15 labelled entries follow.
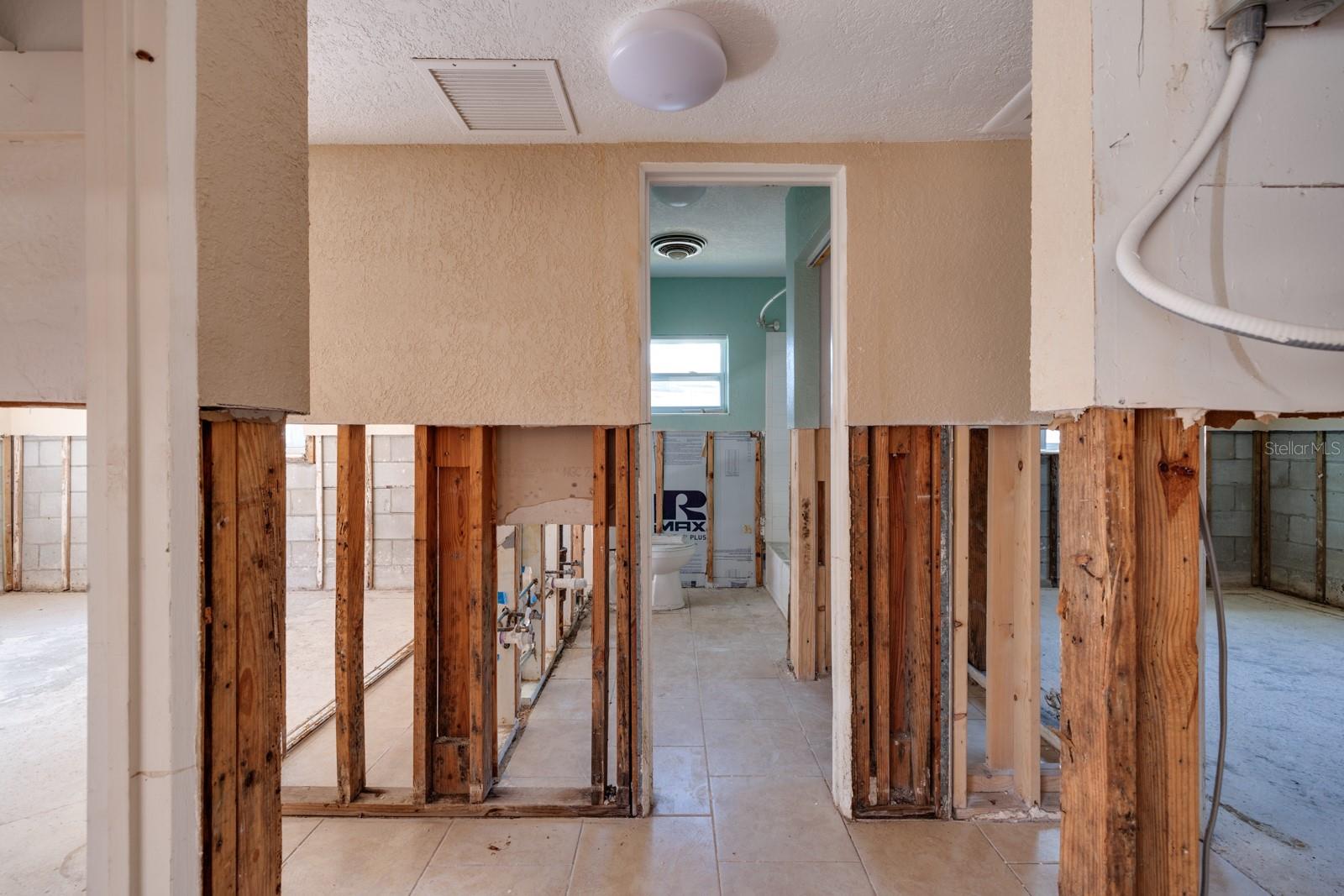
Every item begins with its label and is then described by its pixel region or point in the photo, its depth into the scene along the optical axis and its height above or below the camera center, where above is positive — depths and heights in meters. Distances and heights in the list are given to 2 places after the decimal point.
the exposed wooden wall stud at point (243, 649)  0.79 -0.29
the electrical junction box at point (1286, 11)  0.73 +0.56
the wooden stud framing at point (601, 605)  2.04 -0.55
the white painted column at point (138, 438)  0.69 +0.02
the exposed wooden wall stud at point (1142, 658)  0.82 -0.29
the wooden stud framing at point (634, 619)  2.02 -0.59
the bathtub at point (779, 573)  4.20 -0.95
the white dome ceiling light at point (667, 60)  1.41 +0.96
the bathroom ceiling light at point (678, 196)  3.17 +1.40
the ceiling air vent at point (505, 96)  1.60 +1.05
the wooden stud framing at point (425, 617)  2.04 -0.59
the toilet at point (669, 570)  4.21 -0.88
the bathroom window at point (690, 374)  5.39 +0.70
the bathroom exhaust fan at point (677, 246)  4.18 +1.49
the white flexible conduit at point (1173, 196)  0.72 +0.32
